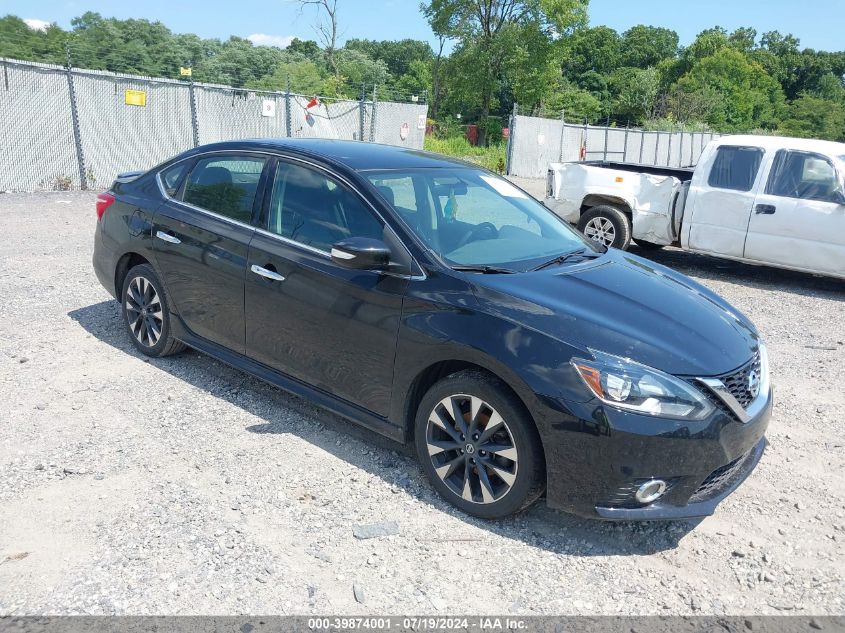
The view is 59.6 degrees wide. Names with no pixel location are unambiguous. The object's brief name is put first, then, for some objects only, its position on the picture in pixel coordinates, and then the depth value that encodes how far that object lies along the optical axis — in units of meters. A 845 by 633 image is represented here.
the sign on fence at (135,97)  16.12
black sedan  3.19
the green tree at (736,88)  78.00
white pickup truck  8.60
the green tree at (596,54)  108.56
